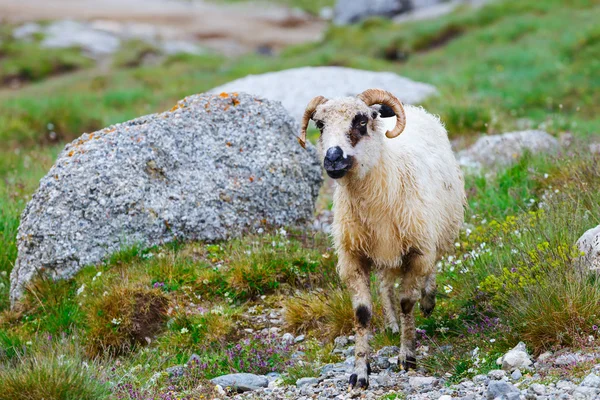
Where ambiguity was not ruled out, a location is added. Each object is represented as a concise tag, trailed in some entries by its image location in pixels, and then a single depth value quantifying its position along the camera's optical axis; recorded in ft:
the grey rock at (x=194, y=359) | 48.14
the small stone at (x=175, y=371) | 46.91
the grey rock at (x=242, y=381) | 44.80
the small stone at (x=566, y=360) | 39.24
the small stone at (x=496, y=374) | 40.14
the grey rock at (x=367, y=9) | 315.99
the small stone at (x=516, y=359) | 40.78
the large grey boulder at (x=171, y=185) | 59.62
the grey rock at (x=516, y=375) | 39.50
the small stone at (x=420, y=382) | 42.60
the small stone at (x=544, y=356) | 41.04
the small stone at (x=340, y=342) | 50.37
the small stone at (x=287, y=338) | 51.47
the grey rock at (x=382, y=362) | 47.91
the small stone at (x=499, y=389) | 37.09
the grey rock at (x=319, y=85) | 113.19
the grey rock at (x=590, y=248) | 44.34
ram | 45.21
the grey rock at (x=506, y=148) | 76.04
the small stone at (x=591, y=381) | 36.19
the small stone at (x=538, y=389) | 37.04
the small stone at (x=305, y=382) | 44.21
